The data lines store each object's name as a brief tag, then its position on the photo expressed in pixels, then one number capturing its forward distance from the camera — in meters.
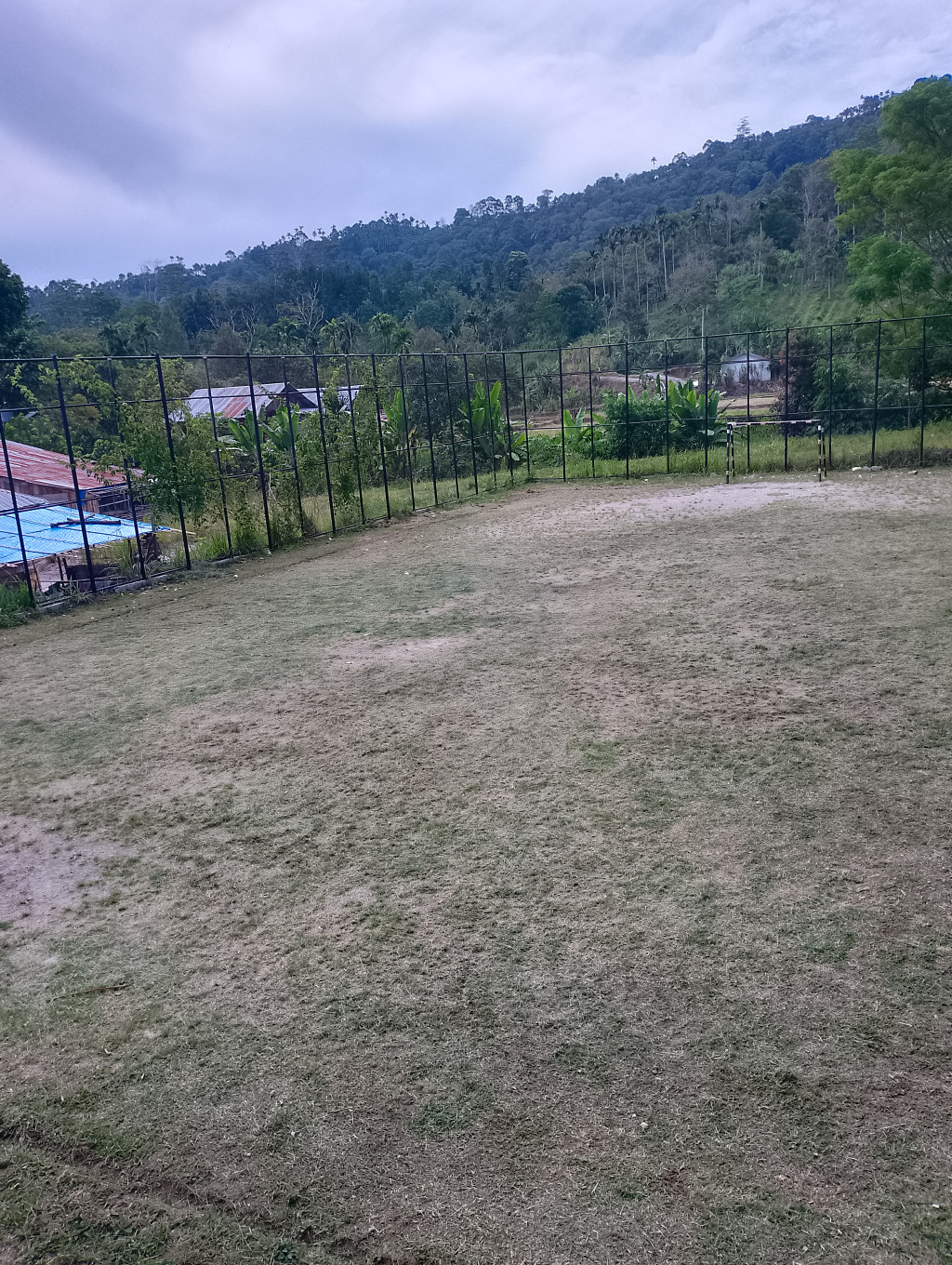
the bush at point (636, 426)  21.45
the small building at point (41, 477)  18.30
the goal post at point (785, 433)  17.15
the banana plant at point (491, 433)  20.52
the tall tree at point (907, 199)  22.91
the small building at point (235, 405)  28.21
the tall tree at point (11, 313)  37.91
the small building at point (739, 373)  38.99
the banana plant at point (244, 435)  16.46
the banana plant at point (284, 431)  14.52
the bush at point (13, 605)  10.27
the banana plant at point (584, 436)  22.56
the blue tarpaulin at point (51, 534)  12.70
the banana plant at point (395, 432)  16.91
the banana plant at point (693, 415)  21.44
